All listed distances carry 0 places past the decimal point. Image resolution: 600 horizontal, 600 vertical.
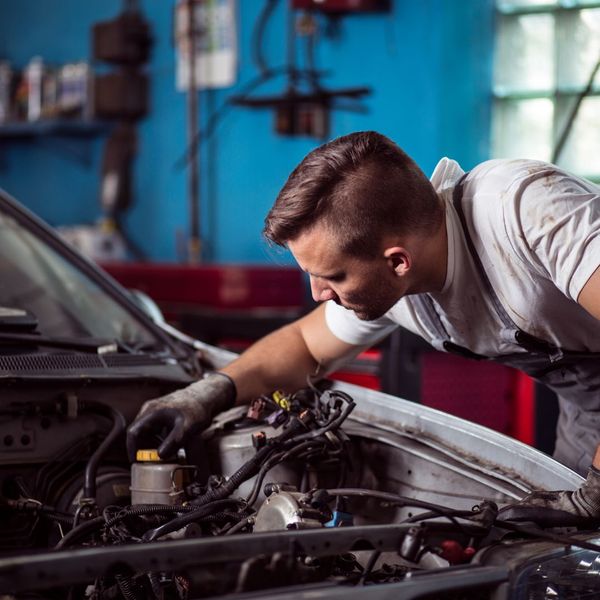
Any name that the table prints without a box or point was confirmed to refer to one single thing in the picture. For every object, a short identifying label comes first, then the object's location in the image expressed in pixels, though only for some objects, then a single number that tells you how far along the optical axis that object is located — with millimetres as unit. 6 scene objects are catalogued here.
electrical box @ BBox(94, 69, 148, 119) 7086
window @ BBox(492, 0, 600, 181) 5066
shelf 7398
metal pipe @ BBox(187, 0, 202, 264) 6516
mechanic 1883
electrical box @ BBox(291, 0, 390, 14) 5414
